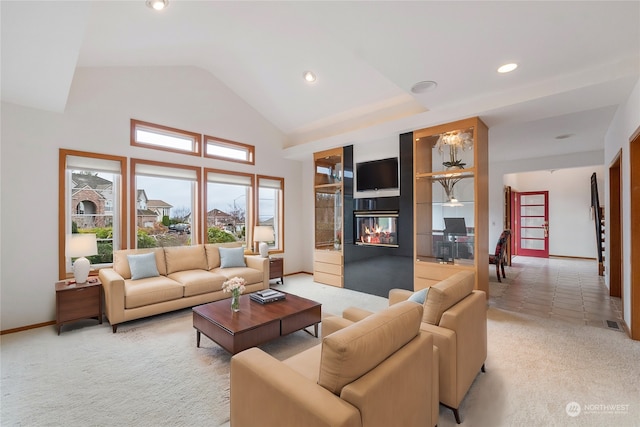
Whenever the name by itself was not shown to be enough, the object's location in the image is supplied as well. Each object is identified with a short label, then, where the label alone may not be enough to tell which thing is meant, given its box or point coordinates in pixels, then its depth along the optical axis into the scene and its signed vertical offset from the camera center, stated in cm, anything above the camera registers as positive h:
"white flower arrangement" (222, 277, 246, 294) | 287 -71
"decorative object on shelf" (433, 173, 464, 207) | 404 +46
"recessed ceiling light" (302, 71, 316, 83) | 436 +220
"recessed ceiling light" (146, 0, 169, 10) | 290 +224
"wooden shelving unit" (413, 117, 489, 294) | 379 +20
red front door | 888 -31
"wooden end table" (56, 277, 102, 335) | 316 -97
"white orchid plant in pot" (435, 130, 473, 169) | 384 +101
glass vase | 288 -87
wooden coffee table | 250 -100
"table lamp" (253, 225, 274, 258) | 524 -37
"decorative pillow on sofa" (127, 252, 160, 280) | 381 -67
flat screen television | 461 +70
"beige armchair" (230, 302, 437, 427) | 110 -73
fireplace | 461 -21
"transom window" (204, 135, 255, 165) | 509 +128
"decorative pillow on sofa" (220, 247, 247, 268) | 460 -68
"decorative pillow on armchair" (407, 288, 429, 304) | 214 -63
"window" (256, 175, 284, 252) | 589 +21
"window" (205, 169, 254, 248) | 514 +21
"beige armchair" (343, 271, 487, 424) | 174 -78
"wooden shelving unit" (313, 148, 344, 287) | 532 -2
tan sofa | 329 -86
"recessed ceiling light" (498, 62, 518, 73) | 275 +147
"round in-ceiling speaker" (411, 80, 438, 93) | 317 +149
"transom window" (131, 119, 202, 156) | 428 +130
